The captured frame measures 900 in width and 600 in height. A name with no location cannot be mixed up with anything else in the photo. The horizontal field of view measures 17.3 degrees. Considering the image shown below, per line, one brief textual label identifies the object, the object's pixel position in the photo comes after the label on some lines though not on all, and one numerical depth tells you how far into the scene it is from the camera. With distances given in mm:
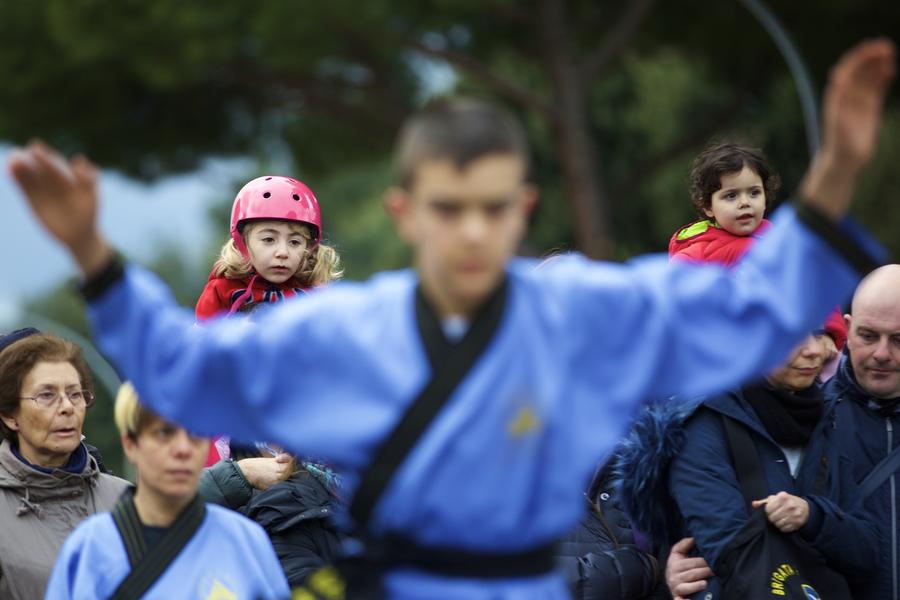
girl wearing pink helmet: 12467
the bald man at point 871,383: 11046
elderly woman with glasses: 11279
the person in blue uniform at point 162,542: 8554
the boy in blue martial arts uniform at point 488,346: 6594
